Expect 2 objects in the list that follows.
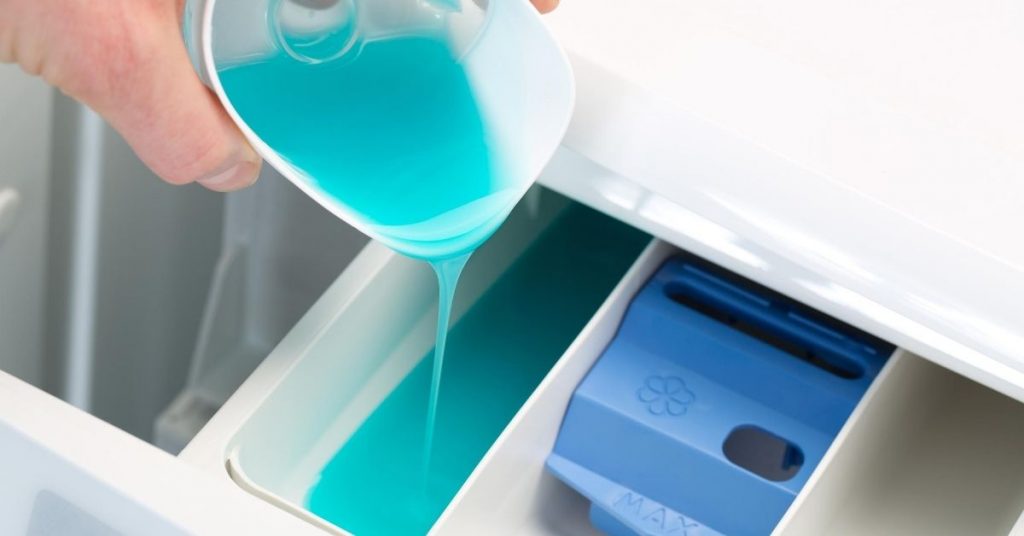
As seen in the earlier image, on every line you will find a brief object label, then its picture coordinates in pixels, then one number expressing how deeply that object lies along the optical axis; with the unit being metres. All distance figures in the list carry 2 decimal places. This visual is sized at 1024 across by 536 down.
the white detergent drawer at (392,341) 0.55
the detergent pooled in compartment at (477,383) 0.56
